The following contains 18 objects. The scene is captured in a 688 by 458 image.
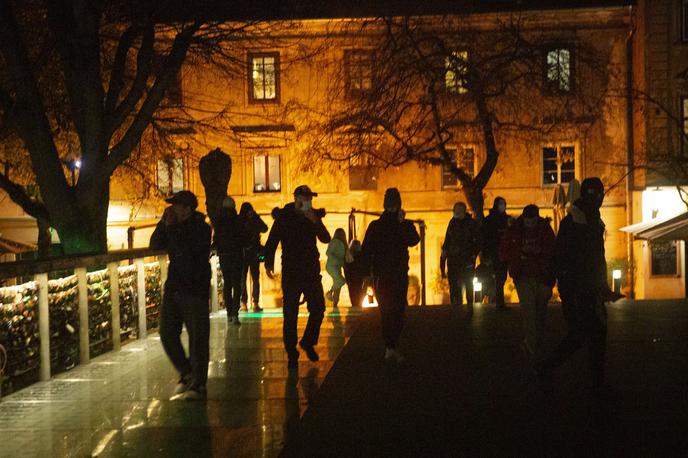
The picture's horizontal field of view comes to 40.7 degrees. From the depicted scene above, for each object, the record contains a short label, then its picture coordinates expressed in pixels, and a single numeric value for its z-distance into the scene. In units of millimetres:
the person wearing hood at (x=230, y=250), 14375
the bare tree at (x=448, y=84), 25438
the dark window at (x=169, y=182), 34100
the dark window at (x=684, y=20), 32844
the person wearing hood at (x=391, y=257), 10531
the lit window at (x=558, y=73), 26339
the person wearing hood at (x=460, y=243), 16109
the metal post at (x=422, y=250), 26323
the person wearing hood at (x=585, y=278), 8406
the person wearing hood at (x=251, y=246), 15242
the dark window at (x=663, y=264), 33469
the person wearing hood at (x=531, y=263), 10234
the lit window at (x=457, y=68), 25391
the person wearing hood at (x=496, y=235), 15758
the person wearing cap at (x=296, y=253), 10211
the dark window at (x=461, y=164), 33062
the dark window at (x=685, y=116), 32875
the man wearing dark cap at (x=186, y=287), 8625
